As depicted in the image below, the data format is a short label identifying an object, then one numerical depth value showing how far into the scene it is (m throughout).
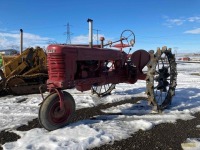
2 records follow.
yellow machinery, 5.65
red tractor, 3.06
